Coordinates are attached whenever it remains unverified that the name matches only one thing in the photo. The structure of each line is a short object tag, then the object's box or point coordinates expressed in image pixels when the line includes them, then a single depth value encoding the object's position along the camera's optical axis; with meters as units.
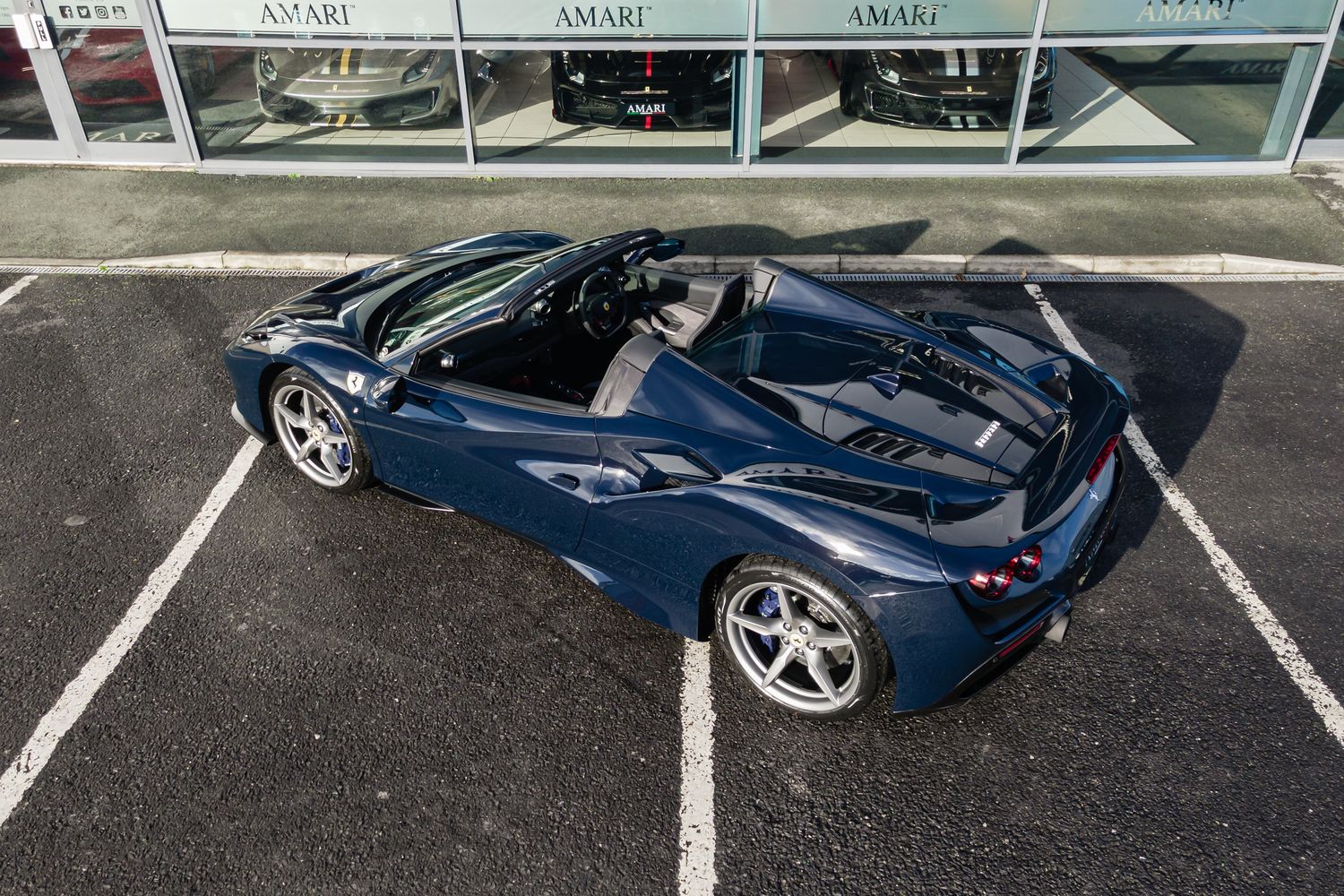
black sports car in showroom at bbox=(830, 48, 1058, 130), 8.82
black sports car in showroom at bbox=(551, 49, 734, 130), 8.92
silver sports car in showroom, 9.06
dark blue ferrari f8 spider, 3.41
